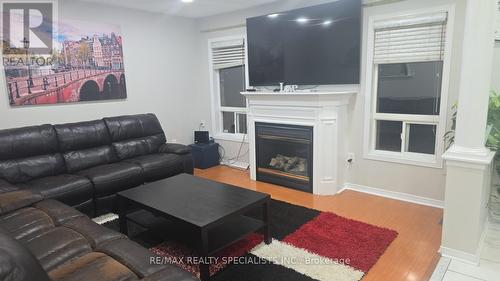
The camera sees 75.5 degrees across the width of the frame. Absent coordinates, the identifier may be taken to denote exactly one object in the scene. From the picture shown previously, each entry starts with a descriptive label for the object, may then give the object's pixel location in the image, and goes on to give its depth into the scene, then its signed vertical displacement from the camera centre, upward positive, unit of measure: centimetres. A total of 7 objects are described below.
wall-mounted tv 371 +54
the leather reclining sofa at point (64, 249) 121 -87
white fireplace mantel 373 -40
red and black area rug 229 -128
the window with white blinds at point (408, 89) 328 -3
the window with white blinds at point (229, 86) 502 +6
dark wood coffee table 221 -87
